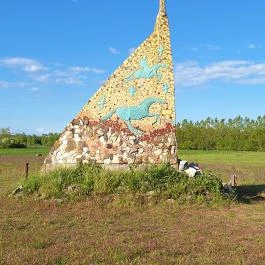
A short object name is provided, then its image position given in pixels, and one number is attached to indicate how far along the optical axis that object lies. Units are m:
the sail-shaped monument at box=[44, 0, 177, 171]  15.85
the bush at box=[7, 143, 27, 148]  81.50
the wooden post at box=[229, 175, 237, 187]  20.48
